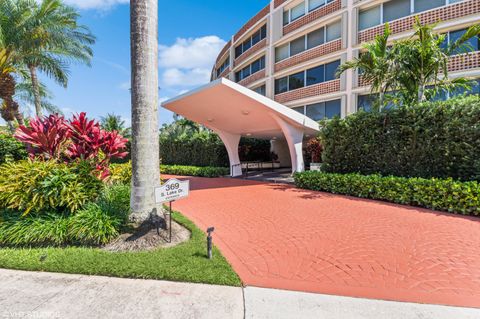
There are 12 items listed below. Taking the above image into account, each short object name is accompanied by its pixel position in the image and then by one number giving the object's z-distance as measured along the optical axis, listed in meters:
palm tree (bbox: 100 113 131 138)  24.62
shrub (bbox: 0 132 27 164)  8.92
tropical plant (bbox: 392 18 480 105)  8.77
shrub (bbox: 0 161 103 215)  4.97
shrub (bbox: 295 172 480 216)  6.75
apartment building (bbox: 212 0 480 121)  13.62
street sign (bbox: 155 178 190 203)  4.55
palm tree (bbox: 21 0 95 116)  14.18
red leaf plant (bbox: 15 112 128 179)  6.11
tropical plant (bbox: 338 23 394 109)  9.73
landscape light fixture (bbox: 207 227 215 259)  4.18
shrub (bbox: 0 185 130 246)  4.72
